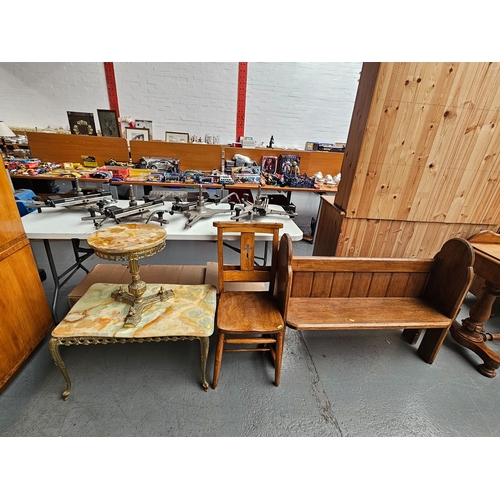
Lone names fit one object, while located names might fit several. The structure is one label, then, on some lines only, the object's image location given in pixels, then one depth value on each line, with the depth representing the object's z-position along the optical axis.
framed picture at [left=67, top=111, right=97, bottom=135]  3.59
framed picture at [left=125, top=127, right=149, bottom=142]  4.02
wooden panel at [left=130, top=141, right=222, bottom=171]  3.55
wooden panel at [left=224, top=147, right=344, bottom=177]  3.75
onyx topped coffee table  1.23
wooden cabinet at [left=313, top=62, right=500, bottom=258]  1.53
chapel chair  1.37
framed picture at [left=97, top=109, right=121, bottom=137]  3.82
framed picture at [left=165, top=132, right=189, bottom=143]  3.90
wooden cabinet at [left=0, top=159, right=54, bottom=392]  1.34
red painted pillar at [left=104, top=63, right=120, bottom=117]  4.76
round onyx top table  1.18
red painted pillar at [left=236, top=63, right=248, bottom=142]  4.90
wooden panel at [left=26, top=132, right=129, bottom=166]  3.46
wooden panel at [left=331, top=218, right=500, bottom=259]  1.92
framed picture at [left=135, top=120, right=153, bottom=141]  4.41
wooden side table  1.69
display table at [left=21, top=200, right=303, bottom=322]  1.56
